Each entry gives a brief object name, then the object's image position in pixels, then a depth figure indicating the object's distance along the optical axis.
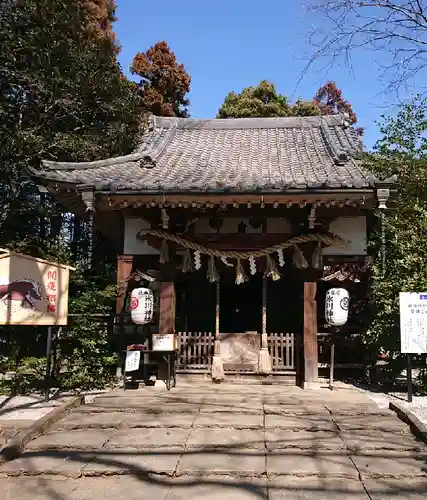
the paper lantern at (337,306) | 9.10
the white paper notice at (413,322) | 7.50
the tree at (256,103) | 26.16
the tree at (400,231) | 8.66
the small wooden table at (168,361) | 8.81
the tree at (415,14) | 6.42
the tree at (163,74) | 25.41
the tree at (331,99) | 33.03
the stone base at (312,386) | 8.87
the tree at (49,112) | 13.69
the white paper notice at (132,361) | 8.66
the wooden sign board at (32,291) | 6.93
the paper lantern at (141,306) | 9.28
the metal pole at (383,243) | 9.52
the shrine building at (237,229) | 8.59
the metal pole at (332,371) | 8.87
